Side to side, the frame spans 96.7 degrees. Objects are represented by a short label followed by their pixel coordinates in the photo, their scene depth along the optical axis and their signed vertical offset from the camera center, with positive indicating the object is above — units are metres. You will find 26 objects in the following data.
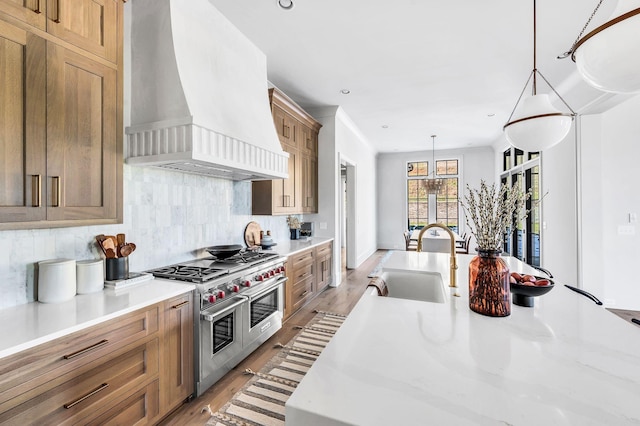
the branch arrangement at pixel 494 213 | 1.23 +0.00
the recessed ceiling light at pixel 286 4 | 2.33 +1.73
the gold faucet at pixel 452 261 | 1.67 -0.29
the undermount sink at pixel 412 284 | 2.08 -0.53
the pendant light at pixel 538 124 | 1.76 +0.56
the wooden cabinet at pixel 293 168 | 3.55 +0.69
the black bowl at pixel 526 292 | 1.35 -0.38
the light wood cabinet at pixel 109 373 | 1.18 -0.80
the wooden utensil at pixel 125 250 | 1.97 -0.26
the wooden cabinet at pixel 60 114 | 1.33 +0.53
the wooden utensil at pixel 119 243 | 1.98 -0.21
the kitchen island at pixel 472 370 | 0.67 -0.47
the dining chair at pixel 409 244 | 5.85 -0.68
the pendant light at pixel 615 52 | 0.93 +0.56
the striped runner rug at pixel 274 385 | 1.86 -1.33
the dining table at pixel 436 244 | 5.17 -0.57
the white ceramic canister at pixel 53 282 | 1.60 -0.39
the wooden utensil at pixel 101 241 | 1.93 -0.19
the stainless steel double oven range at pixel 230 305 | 2.04 -0.77
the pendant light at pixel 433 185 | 6.84 +0.68
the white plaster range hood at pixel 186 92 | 2.01 +0.92
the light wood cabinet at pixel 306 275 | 3.39 -0.85
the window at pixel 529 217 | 5.18 -0.08
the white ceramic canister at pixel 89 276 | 1.74 -0.39
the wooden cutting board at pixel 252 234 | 3.49 -0.27
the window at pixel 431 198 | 8.41 +0.44
